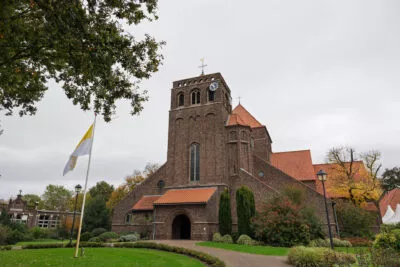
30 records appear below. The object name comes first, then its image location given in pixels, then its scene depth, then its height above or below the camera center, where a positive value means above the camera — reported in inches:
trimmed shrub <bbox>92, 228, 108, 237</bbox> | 1183.2 -45.8
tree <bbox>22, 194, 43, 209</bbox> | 2886.1 +235.3
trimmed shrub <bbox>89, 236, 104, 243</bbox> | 982.5 -66.6
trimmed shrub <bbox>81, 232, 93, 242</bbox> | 1095.5 -65.0
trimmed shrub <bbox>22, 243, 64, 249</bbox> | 764.5 -70.4
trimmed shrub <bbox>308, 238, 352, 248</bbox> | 790.4 -64.3
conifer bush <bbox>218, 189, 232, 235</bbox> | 976.0 +23.0
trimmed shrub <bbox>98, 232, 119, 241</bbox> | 1008.6 -56.9
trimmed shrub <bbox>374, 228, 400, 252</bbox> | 530.3 -35.7
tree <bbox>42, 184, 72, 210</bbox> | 2723.9 +220.7
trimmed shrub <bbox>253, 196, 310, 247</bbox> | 799.7 -12.7
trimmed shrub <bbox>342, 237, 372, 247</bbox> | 896.4 -66.7
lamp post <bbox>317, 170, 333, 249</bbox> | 601.9 +97.7
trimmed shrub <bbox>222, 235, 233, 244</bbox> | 885.6 -58.3
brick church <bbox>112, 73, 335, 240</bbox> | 1011.3 +194.3
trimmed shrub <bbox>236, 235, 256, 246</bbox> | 831.8 -60.3
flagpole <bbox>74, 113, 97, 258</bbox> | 629.5 +117.4
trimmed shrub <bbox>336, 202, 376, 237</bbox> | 1072.8 -0.3
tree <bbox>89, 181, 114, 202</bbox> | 2359.7 +262.5
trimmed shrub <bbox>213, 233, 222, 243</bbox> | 902.2 -53.6
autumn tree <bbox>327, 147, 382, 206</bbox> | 1194.6 +194.2
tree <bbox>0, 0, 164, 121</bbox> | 301.3 +205.3
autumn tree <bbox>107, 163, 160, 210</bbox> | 2066.7 +272.0
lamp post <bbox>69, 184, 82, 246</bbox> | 839.1 +98.6
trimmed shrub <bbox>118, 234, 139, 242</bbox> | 962.5 -60.7
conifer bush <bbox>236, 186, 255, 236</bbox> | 914.7 +39.1
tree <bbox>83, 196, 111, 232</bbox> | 1366.9 +20.8
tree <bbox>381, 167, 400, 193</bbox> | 1702.8 +258.9
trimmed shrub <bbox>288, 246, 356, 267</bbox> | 456.4 -61.5
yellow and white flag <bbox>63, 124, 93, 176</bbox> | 592.5 +158.7
